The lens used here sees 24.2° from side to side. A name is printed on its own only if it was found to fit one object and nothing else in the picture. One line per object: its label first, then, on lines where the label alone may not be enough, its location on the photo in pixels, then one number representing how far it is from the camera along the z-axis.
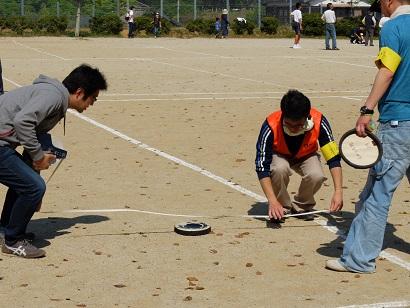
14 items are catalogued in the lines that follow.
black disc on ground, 7.68
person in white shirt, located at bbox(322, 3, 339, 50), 38.16
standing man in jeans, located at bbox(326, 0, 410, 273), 6.25
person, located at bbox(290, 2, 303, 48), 40.28
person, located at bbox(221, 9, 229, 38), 54.18
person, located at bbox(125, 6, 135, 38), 53.25
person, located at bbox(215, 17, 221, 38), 55.25
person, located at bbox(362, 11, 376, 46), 41.56
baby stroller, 45.44
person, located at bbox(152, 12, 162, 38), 54.75
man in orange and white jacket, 7.39
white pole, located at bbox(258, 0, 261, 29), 66.31
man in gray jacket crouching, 6.63
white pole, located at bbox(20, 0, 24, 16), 63.02
